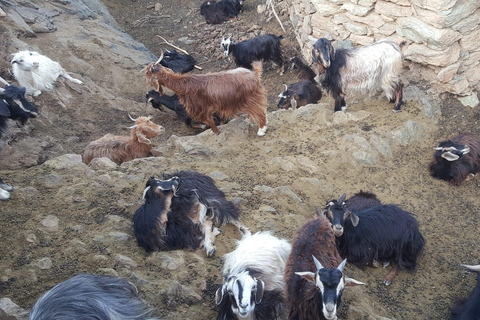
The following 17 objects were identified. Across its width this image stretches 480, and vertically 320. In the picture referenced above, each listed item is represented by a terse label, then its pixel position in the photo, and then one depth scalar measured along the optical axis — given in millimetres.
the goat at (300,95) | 8352
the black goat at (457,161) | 5672
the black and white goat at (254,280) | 3338
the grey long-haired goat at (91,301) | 2930
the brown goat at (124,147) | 6422
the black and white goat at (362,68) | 6516
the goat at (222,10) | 12289
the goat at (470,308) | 3535
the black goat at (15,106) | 5789
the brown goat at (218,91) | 6297
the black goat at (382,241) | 4461
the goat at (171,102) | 8248
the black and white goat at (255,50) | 10039
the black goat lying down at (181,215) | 4227
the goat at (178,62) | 10453
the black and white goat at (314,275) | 3164
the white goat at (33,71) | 7434
